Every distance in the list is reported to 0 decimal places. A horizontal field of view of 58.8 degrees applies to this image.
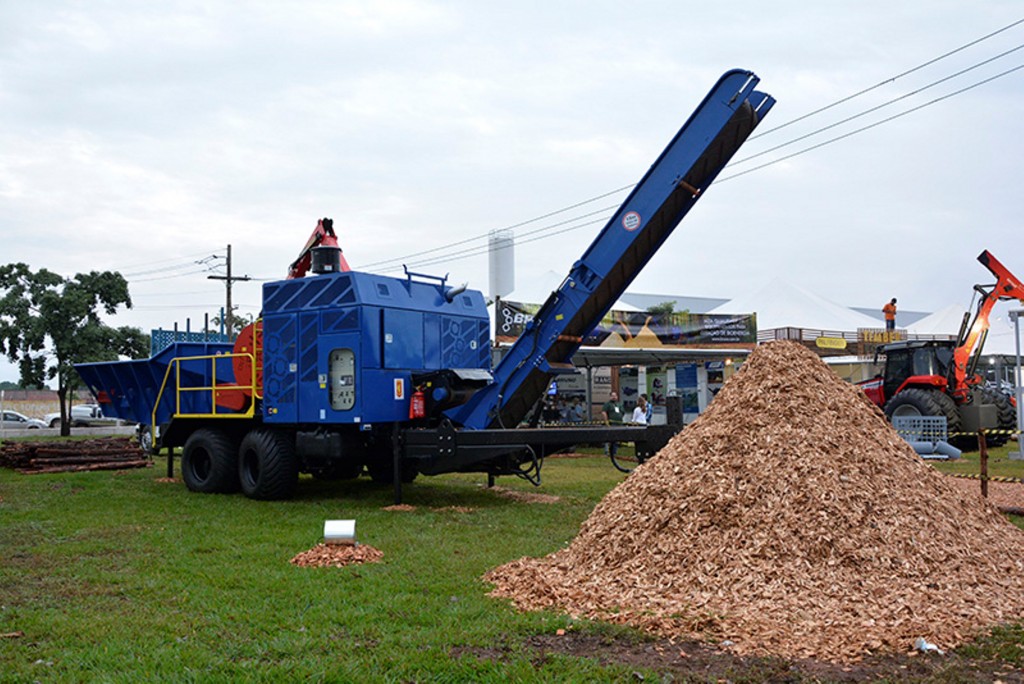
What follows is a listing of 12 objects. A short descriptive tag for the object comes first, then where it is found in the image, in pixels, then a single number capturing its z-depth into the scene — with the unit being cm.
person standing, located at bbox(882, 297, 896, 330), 2972
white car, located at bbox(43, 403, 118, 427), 4334
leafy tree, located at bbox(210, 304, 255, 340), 4795
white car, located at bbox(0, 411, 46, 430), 4347
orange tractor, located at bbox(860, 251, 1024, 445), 2073
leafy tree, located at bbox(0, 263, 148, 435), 3156
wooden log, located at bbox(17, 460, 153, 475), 1752
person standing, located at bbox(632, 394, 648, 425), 2095
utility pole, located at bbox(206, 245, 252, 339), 4084
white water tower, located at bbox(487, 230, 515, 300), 3008
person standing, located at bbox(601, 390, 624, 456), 2185
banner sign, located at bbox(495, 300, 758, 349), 2595
